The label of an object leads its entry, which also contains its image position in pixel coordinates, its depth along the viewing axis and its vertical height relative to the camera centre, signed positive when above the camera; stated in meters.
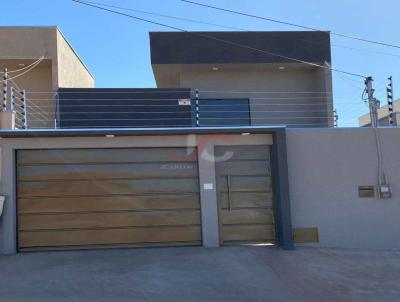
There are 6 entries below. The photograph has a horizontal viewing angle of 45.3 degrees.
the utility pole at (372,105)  10.85 +1.86
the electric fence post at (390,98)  11.08 +2.04
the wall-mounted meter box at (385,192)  10.55 -0.11
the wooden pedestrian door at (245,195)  10.52 -0.05
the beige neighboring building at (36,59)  14.91 +4.48
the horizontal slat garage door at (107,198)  10.19 +0.01
